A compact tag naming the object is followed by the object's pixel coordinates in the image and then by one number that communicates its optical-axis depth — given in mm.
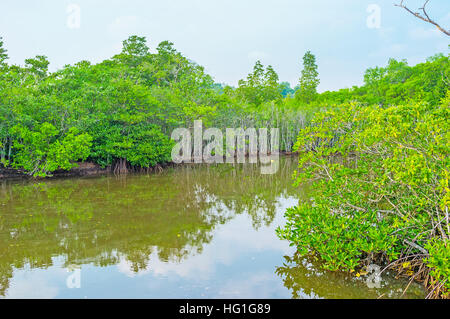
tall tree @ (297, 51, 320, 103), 50375
